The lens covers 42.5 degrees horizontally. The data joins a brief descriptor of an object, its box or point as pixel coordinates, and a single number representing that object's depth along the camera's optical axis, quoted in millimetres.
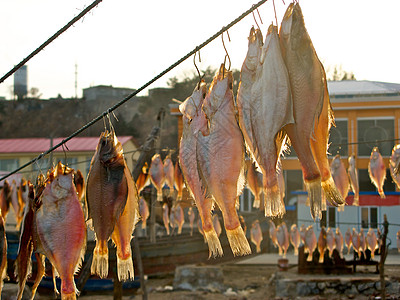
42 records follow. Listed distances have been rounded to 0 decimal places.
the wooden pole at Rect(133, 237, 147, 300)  10188
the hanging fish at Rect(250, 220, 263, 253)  15984
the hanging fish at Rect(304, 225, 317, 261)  14375
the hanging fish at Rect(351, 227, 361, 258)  13812
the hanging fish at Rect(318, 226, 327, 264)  13852
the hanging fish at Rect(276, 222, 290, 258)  15221
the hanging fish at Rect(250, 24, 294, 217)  1773
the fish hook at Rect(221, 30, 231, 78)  2079
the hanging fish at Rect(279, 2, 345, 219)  1756
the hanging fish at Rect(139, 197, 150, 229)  11740
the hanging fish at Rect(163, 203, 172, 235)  15481
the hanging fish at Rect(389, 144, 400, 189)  5176
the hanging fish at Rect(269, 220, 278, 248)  15367
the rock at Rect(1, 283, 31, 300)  9689
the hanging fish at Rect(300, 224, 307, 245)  14719
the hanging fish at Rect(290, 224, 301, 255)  15125
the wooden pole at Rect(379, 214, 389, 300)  11674
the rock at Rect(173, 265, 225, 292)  16094
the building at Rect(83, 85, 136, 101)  56312
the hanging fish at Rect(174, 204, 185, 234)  15634
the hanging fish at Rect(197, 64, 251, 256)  1955
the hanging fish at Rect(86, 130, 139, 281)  2445
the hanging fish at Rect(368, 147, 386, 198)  7508
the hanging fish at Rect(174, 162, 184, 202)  8500
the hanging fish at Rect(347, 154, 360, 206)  7846
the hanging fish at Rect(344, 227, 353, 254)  14039
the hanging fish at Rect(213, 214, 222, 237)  13341
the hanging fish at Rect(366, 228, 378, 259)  13859
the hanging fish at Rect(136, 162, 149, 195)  8594
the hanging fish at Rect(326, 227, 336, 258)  13898
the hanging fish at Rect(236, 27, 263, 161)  1866
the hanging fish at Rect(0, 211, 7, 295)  3162
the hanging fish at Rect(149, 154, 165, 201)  9250
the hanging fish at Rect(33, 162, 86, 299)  2531
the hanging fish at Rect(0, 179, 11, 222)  10253
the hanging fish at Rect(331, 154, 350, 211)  6773
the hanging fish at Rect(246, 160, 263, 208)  4715
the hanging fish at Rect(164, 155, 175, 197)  9547
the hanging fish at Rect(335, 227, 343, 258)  14273
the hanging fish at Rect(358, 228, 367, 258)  13805
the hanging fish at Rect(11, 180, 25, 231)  10414
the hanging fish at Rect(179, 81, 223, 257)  2107
